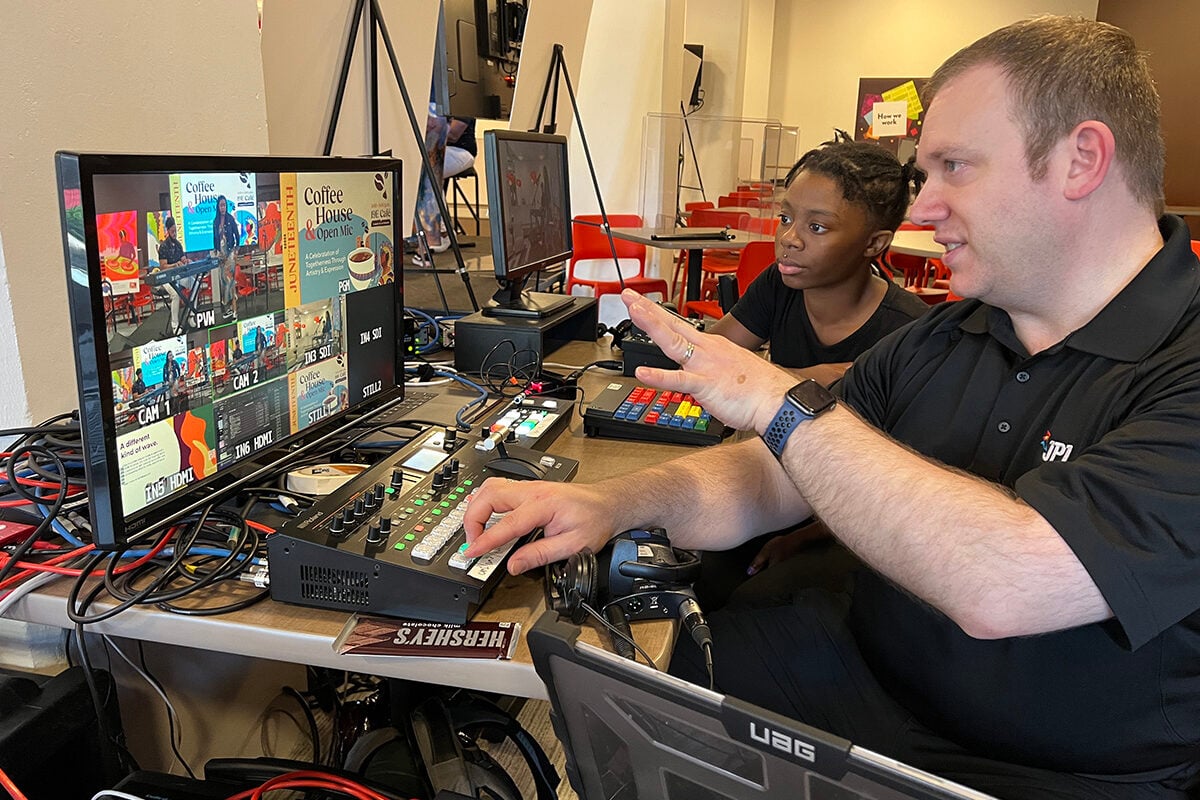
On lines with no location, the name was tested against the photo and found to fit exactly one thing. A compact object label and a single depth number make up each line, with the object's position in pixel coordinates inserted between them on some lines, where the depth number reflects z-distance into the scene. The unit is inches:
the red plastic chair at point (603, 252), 173.3
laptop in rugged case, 20.1
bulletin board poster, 285.2
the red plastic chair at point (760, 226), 205.3
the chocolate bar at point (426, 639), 31.6
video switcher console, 32.9
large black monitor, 31.0
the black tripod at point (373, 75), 83.5
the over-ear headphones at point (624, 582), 34.7
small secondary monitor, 66.7
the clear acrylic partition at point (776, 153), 249.1
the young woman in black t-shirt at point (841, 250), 77.4
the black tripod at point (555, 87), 150.0
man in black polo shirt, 32.6
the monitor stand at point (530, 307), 71.7
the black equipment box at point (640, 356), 70.7
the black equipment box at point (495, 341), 68.9
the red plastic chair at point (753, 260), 148.9
